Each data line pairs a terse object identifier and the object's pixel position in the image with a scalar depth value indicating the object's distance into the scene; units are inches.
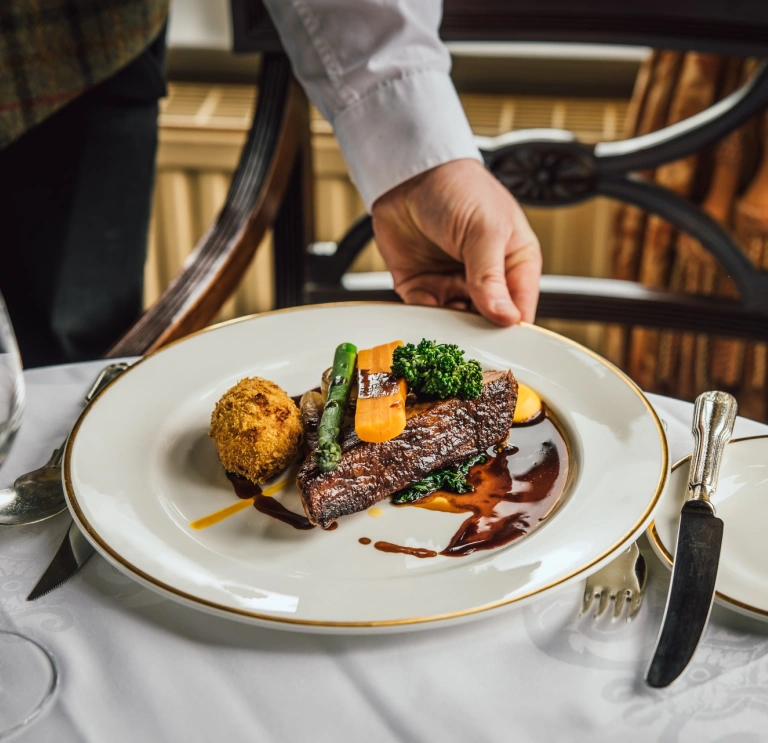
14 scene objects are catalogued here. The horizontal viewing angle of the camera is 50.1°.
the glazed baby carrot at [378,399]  42.4
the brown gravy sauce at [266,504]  38.7
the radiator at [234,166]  132.8
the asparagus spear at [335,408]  41.1
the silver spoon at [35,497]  38.3
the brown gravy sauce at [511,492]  36.9
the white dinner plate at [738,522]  32.0
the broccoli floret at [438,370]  44.7
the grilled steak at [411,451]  39.1
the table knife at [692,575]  30.2
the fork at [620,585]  33.2
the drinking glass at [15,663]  28.8
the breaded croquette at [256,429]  40.8
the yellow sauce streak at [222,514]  37.8
